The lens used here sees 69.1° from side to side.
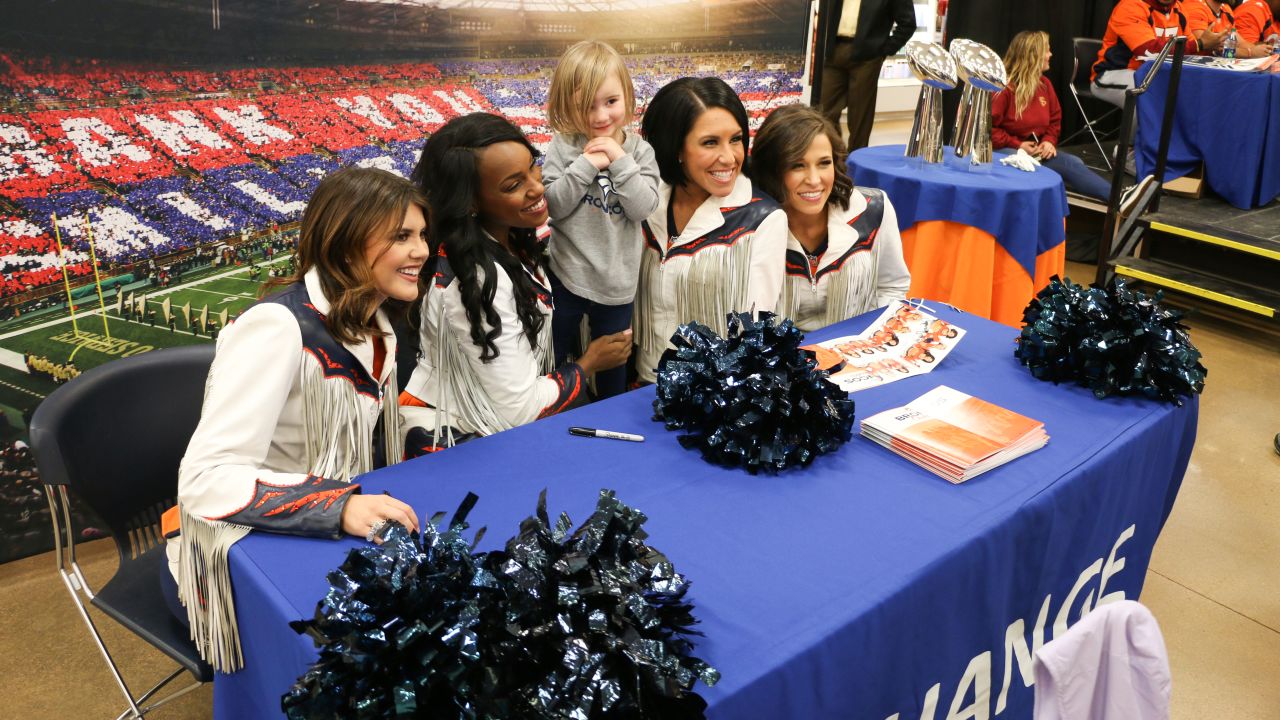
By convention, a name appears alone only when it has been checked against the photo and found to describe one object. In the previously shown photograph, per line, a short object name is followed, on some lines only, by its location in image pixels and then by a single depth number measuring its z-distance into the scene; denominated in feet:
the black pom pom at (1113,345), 6.18
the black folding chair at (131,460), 5.56
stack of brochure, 5.33
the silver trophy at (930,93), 11.45
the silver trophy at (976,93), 11.55
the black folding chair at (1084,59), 22.21
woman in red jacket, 16.40
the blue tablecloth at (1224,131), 16.38
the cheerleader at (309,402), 4.60
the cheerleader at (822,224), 7.85
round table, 11.24
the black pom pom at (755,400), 5.33
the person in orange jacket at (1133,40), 19.69
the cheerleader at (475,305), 6.29
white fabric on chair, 3.78
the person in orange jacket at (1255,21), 21.06
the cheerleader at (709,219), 7.57
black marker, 5.70
